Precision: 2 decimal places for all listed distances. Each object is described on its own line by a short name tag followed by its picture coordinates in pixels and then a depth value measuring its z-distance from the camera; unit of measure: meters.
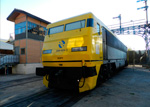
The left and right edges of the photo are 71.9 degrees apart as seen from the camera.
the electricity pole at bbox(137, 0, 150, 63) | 20.65
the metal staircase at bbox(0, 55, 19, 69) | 12.94
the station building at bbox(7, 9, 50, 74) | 13.70
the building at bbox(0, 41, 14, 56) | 16.75
